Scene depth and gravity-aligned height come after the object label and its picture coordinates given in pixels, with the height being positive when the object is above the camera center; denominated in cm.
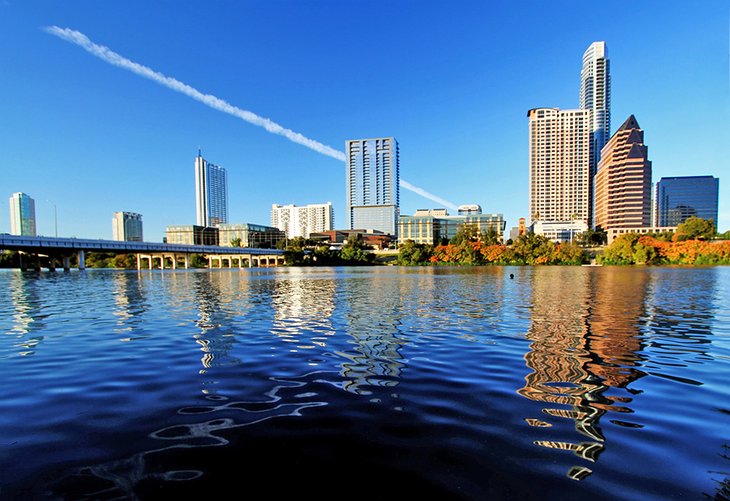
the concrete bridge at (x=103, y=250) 8931 -178
